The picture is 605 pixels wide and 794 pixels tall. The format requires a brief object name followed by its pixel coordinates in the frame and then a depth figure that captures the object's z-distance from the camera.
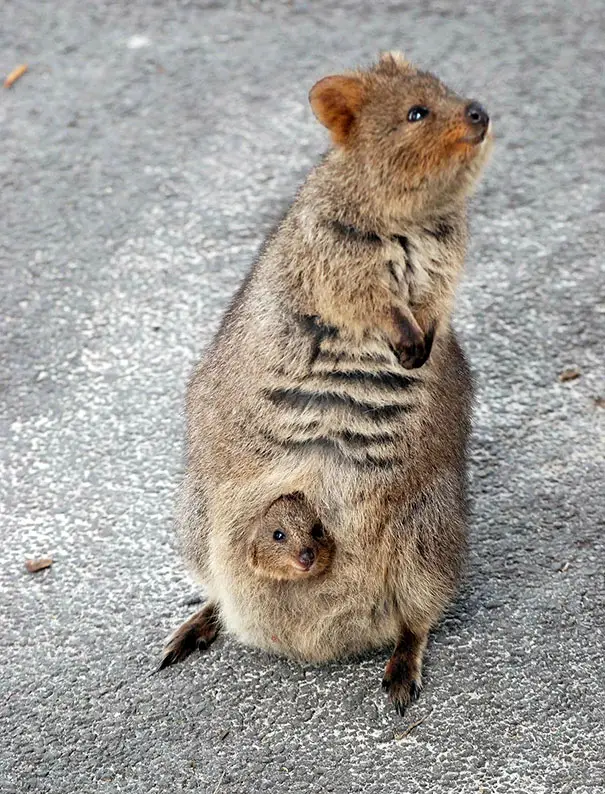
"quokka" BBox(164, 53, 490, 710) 3.29
